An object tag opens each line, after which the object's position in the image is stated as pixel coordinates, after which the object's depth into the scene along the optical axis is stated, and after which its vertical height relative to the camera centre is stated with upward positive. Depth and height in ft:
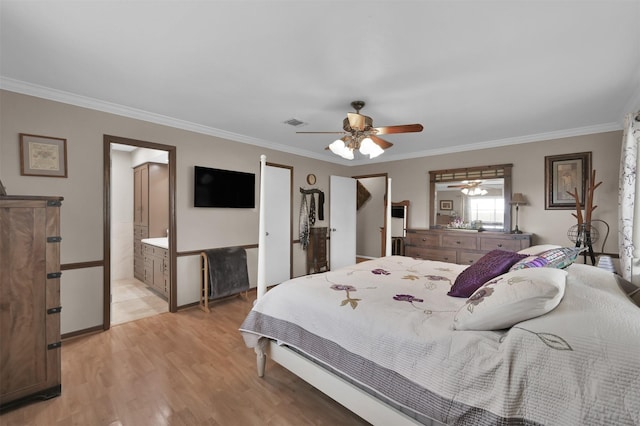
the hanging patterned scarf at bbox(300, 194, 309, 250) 16.76 -0.83
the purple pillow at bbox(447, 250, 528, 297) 5.81 -1.35
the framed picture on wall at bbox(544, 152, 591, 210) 12.28 +1.49
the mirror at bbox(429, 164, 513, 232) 14.39 +0.65
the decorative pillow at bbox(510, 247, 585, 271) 5.38 -1.00
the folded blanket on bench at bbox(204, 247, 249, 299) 11.78 -2.81
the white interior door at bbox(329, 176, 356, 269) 18.35 -0.82
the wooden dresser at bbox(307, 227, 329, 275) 17.20 -2.58
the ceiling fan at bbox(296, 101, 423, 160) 8.39 +2.43
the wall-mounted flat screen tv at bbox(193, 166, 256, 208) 12.21 +0.96
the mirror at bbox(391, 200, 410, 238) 17.74 -0.55
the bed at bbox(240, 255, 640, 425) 3.08 -1.98
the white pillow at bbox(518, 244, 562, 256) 6.91 -1.02
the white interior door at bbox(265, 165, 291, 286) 14.96 -0.86
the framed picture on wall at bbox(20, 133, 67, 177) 8.30 +1.62
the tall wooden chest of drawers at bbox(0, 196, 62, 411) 5.83 -2.04
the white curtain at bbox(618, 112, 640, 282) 6.68 +0.68
